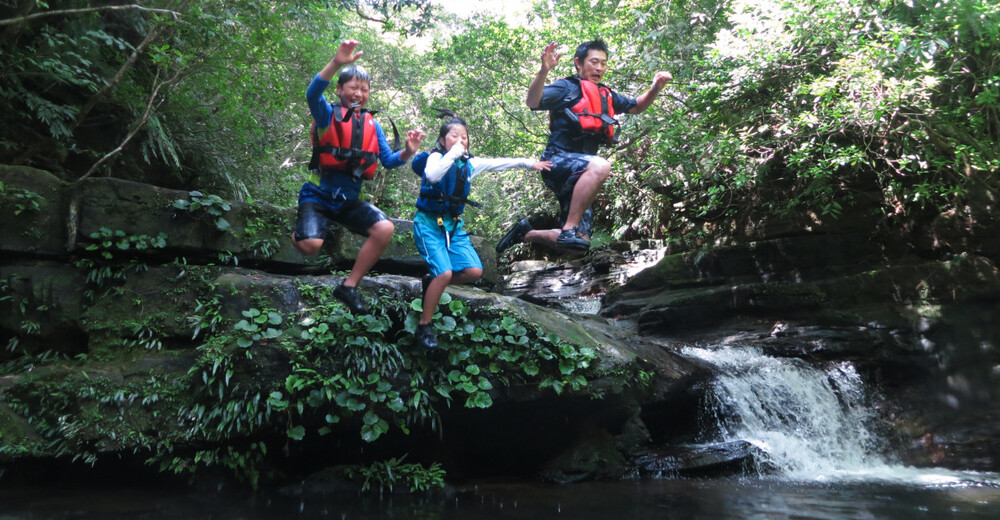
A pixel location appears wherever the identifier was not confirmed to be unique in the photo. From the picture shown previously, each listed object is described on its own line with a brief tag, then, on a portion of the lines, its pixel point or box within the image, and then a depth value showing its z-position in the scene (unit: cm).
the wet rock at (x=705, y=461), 620
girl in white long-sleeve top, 465
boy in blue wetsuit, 457
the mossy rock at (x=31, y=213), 589
